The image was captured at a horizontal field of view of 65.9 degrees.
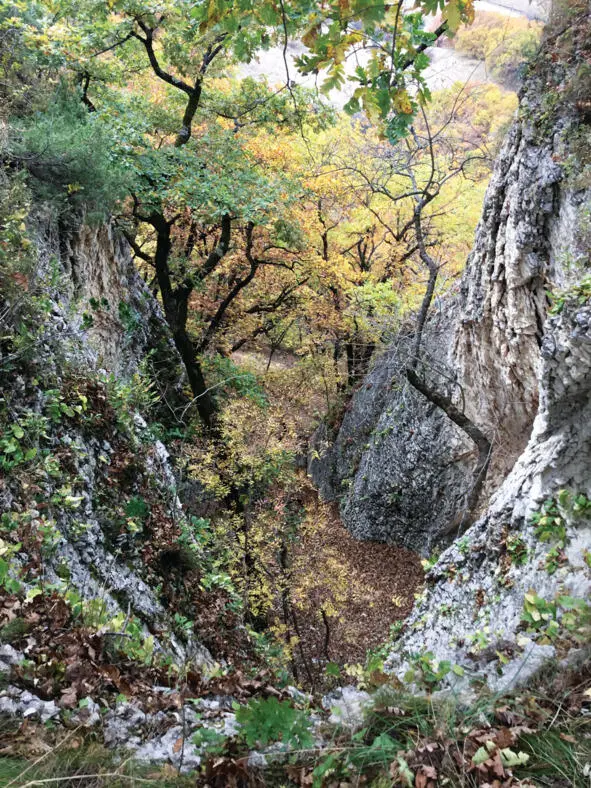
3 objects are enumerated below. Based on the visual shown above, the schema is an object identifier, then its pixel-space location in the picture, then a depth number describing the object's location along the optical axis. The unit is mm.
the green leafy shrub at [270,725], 2074
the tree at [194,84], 2109
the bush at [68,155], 6008
